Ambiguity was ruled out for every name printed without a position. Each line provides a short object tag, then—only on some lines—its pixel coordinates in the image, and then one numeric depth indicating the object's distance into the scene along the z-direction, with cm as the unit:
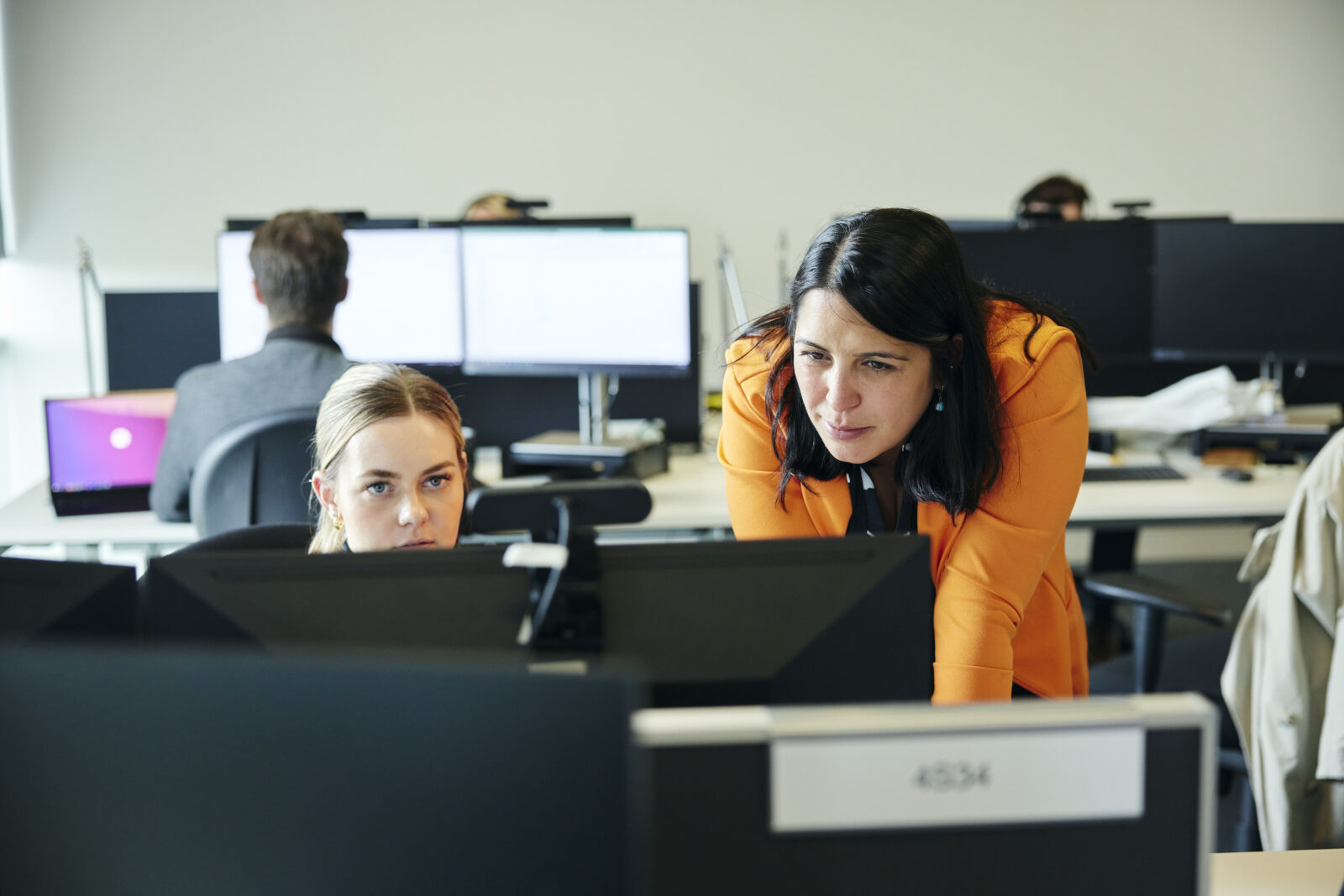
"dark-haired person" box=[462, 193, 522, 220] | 363
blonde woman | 135
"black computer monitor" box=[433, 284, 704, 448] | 293
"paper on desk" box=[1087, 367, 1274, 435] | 280
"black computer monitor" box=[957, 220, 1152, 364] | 280
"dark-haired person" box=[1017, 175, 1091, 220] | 364
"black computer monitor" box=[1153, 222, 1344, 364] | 277
